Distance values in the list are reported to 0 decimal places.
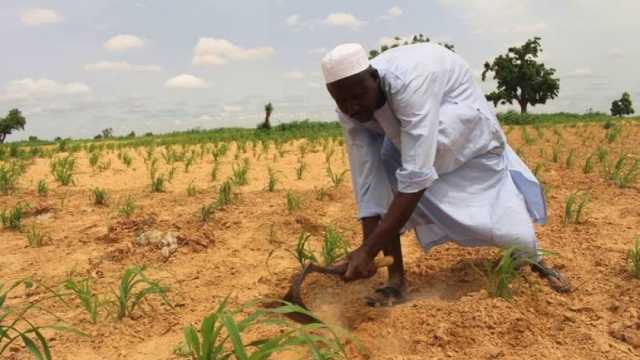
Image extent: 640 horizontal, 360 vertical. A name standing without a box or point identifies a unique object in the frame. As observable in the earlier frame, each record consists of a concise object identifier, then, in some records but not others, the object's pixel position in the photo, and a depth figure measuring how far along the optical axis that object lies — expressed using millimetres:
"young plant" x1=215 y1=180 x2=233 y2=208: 4238
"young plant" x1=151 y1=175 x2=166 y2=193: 5117
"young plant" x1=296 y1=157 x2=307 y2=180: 5769
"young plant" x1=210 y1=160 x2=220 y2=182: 5926
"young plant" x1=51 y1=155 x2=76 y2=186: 5672
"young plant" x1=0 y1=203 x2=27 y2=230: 3832
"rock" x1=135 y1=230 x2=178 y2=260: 3283
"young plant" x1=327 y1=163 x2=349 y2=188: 4877
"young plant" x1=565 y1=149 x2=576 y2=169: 5566
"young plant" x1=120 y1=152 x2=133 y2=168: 7226
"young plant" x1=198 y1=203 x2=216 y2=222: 3880
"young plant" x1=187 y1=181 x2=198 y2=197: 4796
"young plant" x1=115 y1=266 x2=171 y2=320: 2240
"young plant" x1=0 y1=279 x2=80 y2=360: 1568
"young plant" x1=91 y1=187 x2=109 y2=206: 4611
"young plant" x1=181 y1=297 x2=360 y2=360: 1403
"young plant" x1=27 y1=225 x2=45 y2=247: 3449
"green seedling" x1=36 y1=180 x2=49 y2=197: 4961
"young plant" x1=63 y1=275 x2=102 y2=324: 2304
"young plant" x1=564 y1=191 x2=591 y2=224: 3403
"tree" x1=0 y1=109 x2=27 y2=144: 41941
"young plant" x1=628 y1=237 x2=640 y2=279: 2496
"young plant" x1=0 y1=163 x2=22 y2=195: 5223
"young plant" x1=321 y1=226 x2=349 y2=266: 2824
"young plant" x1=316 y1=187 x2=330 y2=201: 4626
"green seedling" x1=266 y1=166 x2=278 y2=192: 4969
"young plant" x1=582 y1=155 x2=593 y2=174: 5133
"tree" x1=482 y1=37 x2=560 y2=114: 33844
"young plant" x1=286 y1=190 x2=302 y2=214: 4039
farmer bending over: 2133
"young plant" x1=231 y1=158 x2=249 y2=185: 5383
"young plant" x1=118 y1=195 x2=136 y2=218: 3996
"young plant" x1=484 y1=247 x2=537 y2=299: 2281
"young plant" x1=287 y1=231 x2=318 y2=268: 2676
